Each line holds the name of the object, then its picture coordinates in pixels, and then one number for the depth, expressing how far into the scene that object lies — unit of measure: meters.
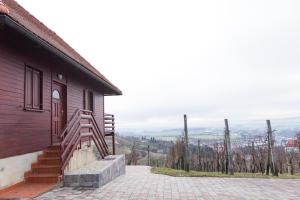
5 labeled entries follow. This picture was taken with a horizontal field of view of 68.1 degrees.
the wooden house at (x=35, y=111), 5.44
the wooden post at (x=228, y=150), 10.23
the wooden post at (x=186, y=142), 10.36
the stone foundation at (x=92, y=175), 5.98
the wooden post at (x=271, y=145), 10.58
